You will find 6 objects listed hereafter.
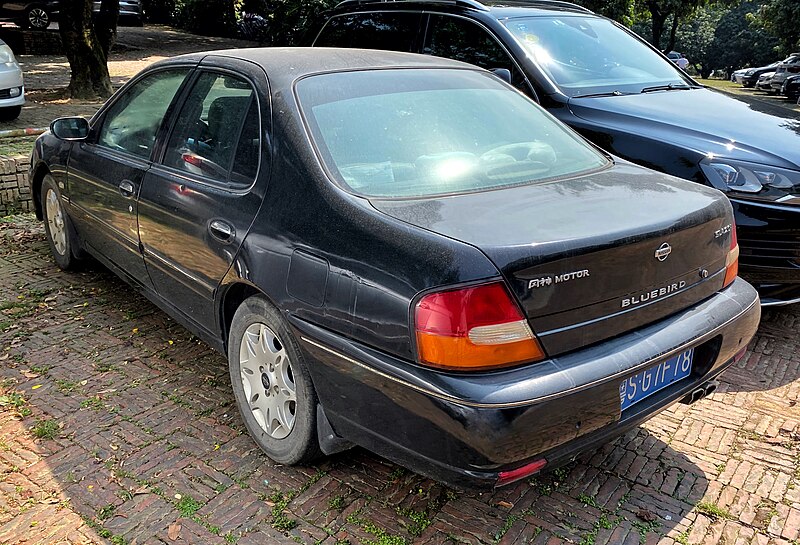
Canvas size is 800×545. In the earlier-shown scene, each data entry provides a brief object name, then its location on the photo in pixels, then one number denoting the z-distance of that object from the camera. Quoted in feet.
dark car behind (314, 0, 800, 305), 13.19
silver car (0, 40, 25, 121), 30.30
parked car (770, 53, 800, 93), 84.23
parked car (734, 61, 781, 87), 105.06
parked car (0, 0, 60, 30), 68.39
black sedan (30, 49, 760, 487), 7.48
